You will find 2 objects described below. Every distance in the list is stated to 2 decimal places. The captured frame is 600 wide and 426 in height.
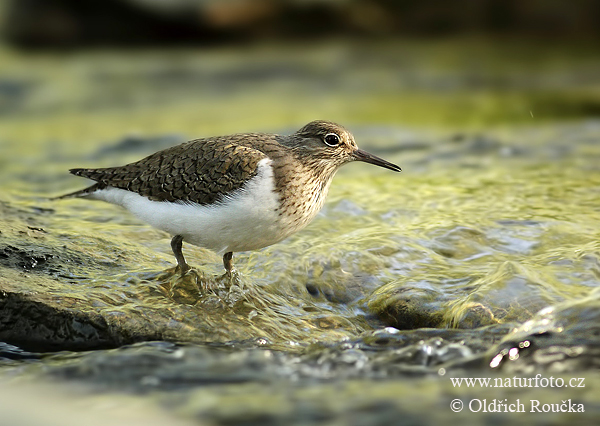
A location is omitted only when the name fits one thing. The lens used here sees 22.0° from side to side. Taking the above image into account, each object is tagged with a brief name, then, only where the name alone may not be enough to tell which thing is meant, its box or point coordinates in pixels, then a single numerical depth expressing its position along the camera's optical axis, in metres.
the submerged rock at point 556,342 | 9.93
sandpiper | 12.23
